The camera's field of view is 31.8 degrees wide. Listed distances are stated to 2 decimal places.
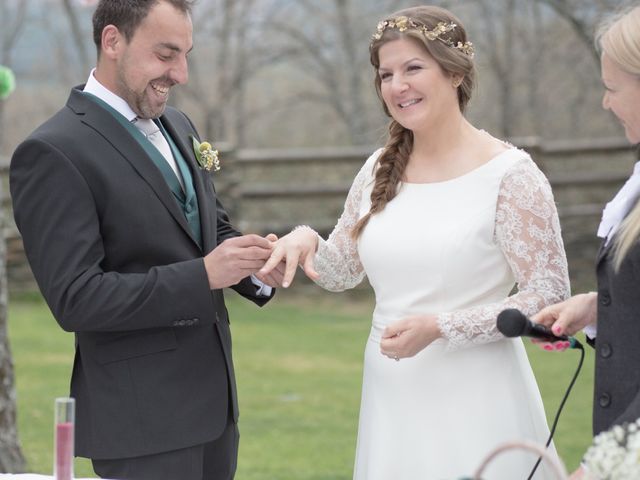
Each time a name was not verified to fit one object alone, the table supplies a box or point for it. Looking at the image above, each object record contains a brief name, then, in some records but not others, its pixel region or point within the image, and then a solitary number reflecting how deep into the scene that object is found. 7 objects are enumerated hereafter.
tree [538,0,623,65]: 12.99
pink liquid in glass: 2.36
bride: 3.31
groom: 3.12
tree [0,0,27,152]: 21.80
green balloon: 5.34
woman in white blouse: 2.61
